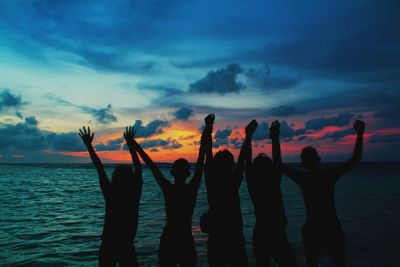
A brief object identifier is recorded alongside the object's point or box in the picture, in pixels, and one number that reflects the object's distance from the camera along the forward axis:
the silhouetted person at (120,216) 3.80
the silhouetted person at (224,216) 3.70
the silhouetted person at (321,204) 3.88
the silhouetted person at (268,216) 3.76
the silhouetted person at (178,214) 3.64
